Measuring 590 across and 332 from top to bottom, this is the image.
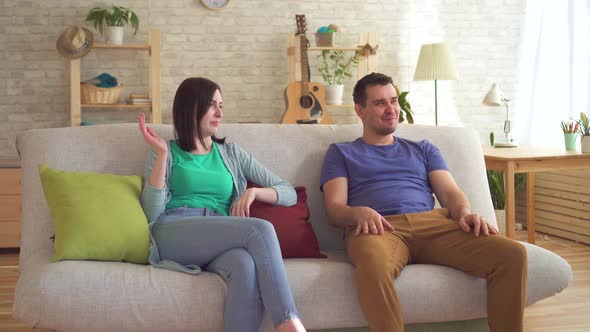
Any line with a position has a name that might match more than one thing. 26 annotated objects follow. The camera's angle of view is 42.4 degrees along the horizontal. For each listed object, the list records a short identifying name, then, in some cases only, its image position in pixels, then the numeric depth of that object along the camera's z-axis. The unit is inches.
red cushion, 110.1
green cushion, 101.8
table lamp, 223.8
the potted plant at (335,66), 247.0
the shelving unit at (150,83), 221.0
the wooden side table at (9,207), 204.1
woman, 93.3
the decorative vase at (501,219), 213.5
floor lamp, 236.5
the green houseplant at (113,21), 223.3
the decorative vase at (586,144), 184.4
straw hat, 221.0
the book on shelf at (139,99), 225.6
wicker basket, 222.4
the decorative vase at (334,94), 237.5
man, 96.9
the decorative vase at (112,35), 223.5
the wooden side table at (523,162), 172.7
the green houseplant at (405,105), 238.8
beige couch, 94.0
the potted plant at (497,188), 225.3
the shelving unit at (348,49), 237.1
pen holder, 191.6
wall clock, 238.7
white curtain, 230.1
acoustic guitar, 232.7
